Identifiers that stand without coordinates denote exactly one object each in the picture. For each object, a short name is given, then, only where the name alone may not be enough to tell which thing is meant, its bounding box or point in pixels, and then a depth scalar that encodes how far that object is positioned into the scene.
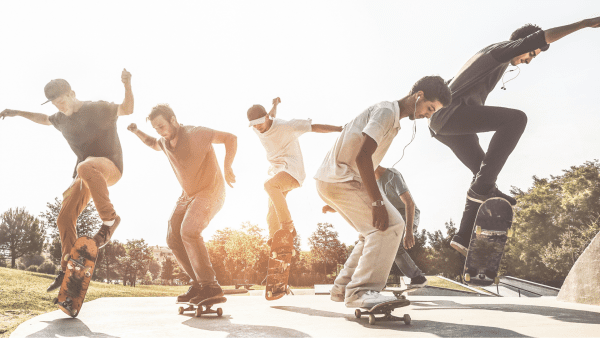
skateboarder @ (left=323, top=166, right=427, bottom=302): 5.41
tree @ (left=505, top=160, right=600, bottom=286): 32.34
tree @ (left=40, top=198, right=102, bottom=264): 17.03
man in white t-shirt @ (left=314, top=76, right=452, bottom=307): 3.14
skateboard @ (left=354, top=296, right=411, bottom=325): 3.00
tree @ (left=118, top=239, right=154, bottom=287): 22.62
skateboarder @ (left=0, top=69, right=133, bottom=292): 4.36
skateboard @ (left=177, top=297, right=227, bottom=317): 3.95
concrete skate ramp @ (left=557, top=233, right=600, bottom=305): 5.56
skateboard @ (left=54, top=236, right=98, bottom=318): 3.90
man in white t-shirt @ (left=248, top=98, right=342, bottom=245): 5.71
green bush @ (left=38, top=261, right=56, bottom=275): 22.17
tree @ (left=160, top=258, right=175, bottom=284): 36.91
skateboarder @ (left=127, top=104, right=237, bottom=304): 4.24
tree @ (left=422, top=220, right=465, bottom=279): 27.39
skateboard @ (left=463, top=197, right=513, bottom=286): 4.01
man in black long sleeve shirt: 3.85
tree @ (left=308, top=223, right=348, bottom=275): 25.99
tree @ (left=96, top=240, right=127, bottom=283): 26.03
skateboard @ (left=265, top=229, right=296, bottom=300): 5.35
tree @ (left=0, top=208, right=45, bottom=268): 26.69
